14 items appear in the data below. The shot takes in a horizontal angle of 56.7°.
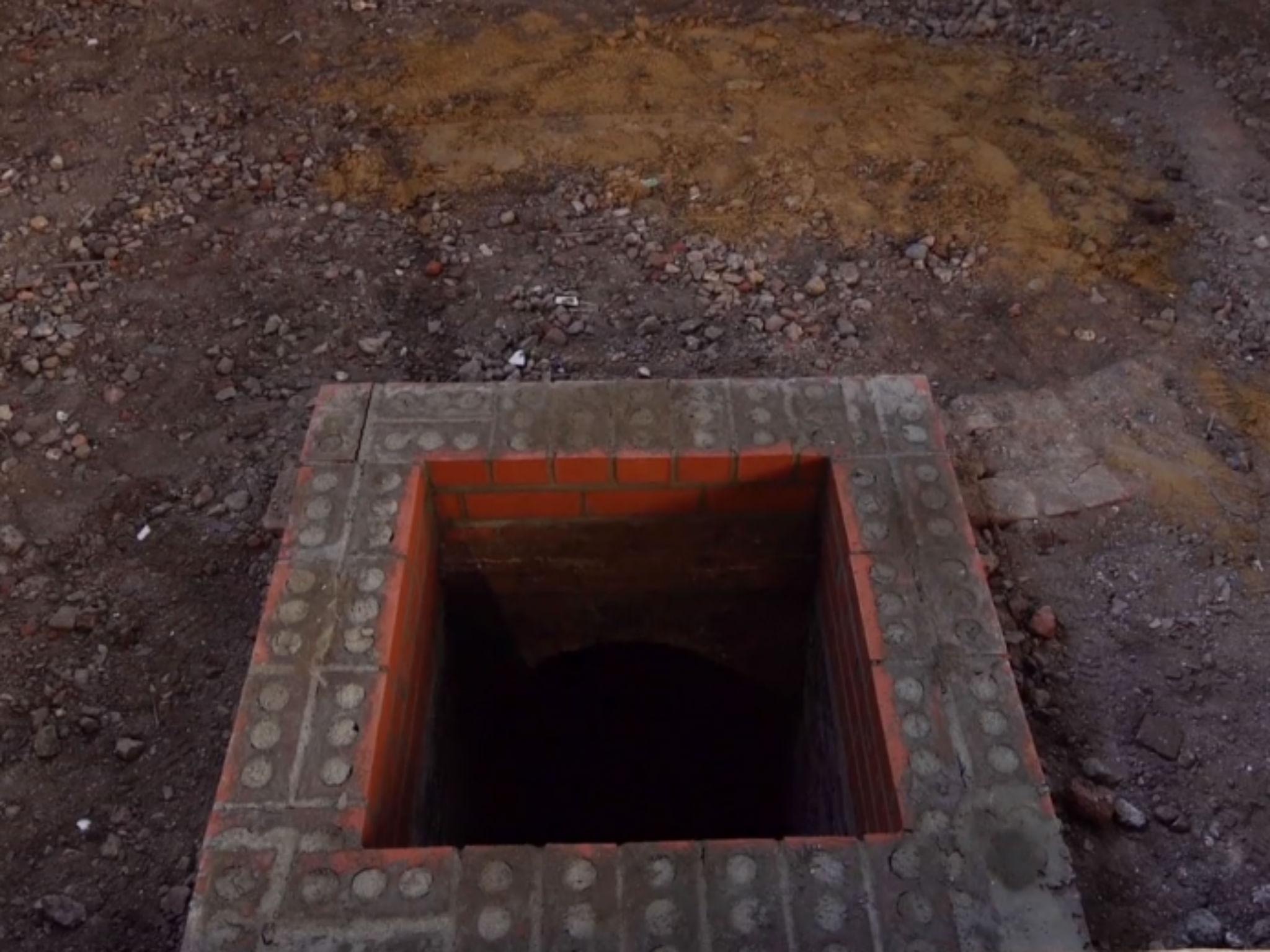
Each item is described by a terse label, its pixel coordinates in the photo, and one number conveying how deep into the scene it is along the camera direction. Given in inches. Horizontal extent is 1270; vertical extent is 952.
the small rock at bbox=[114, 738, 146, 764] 122.5
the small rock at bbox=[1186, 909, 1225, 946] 107.2
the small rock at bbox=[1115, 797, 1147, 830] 114.5
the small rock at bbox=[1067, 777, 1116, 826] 114.7
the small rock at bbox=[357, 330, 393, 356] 164.2
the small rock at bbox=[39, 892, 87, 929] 110.2
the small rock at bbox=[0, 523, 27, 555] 141.3
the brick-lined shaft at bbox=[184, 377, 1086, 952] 72.1
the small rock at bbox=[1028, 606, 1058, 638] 130.3
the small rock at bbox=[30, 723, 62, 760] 122.7
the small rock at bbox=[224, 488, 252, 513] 146.5
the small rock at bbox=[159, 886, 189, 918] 111.3
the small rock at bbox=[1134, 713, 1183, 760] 120.6
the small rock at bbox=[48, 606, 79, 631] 132.9
